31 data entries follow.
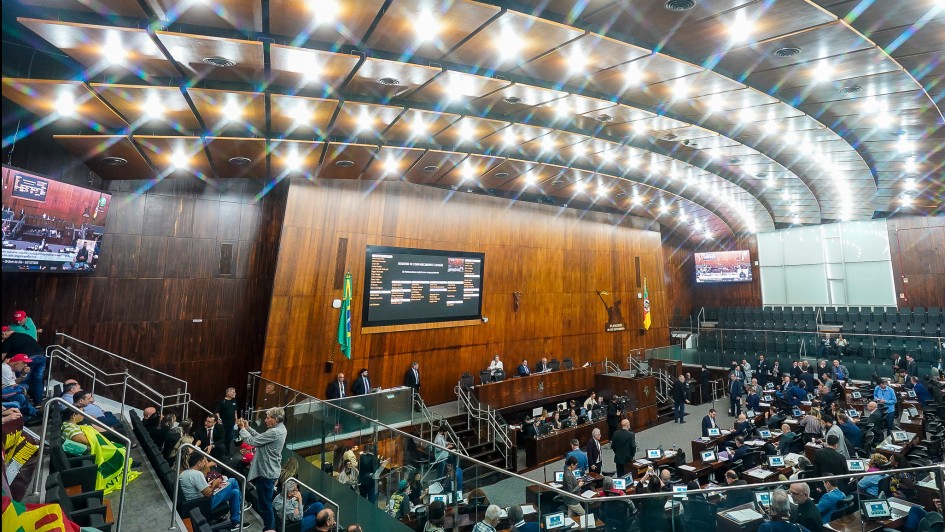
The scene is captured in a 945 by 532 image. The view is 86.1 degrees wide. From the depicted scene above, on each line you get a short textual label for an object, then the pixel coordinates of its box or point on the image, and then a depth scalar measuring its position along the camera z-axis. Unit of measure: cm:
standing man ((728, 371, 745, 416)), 1387
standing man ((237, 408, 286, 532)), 594
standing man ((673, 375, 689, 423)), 1408
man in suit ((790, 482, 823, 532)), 509
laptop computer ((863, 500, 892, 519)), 542
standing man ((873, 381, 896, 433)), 1021
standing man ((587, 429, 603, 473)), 912
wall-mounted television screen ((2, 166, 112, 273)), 717
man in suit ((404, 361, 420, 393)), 1230
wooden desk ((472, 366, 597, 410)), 1258
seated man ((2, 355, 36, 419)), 559
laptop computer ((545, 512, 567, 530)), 516
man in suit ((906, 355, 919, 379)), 1358
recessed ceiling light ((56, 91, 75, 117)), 666
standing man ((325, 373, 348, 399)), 1107
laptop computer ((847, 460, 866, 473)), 698
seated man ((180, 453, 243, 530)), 555
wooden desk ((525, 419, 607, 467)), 1098
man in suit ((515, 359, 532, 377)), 1409
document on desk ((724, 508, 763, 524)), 510
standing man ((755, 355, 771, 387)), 1573
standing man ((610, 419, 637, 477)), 911
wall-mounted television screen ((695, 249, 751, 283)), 2270
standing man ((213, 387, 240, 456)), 874
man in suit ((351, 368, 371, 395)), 1140
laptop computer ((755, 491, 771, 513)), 515
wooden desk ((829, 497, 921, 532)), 530
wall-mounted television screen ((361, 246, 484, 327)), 1217
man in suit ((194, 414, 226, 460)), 725
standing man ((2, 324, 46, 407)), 670
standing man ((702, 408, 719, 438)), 1021
